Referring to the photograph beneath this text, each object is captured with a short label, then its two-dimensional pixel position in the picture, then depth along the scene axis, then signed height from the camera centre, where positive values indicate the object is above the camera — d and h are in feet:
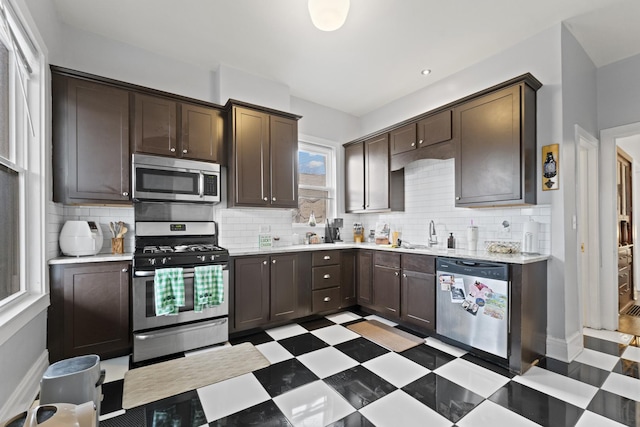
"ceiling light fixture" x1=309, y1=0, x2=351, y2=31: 6.75 +4.57
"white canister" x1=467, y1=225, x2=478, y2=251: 10.52 -0.90
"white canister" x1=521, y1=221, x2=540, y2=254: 9.23 -0.80
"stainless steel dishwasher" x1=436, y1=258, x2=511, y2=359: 8.17 -2.67
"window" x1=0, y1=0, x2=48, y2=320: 6.30 +1.06
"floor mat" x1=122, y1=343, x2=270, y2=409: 6.96 -4.16
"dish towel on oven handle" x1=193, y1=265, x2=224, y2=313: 9.26 -2.28
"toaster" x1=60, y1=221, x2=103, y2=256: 8.63 -0.71
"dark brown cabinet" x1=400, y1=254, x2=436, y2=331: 10.07 -2.76
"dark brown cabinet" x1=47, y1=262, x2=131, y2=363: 7.98 -2.67
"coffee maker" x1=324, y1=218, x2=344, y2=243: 14.96 -0.90
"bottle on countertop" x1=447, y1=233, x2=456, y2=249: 11.61 -1.15
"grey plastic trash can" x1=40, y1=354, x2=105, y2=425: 5.23 -2.99
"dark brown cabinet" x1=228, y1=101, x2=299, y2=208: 11.18 +2.12
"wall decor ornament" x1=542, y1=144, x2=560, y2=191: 8.95 +1.33
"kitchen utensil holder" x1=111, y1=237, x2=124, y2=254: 9.68 -1.00
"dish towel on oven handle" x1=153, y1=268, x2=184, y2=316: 8.67 -2.22
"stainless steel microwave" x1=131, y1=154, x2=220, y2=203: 9.68 +1.17
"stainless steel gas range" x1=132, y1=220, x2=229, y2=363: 8.64 -2.60
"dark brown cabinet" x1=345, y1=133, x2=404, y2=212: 13.60 +1.58
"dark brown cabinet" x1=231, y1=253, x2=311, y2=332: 10.34 -2.77
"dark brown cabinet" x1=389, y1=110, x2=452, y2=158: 11.02 +3.13
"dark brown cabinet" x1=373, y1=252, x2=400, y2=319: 11.37 -2.78
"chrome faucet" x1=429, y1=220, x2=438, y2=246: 12.41 -0.94
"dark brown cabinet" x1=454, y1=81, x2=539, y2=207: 8.98 +2.04
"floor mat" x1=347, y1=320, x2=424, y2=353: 9.62 -4.23
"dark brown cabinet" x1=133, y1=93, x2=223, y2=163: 9.81 +2.94
